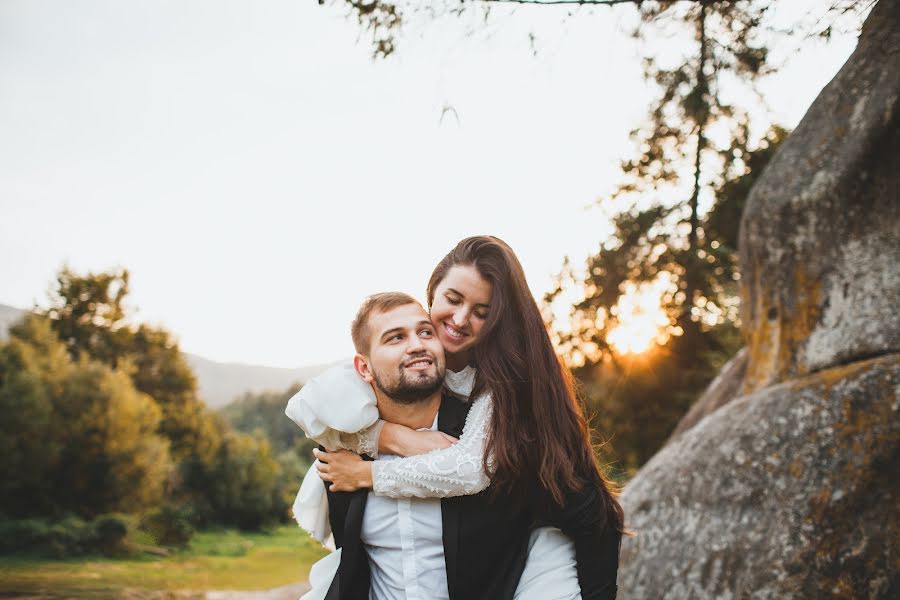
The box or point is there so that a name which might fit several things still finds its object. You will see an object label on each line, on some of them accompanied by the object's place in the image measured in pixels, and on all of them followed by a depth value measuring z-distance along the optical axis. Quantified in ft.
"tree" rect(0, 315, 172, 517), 65.31
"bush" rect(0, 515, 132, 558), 57.52
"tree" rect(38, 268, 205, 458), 112.16
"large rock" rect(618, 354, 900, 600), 11.82
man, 8.01
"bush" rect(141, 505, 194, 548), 78.23
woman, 8.05
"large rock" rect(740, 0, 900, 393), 14.37
